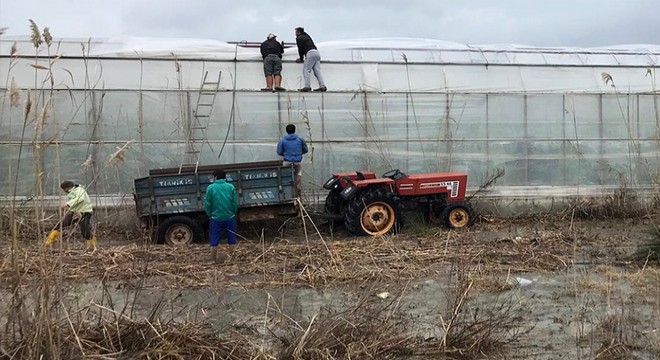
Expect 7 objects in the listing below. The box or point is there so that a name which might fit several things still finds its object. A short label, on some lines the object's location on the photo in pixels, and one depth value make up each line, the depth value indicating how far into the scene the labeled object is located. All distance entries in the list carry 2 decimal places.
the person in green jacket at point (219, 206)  8.67
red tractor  11.13
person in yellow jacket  9.27
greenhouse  12.73
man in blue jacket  11.76
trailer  10.67
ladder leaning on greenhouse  12.84
